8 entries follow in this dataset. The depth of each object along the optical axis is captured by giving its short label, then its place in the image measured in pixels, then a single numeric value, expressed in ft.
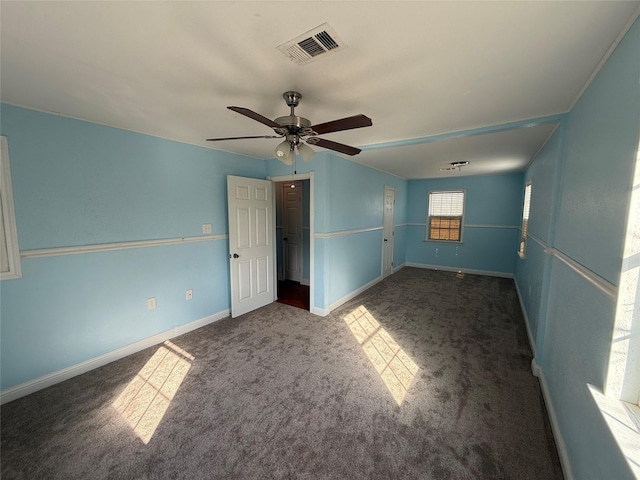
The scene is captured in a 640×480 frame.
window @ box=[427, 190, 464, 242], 19.89
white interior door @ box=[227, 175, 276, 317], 11.31
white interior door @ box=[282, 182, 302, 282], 16.52
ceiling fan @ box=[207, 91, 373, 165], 5.00
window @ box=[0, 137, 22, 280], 6.34
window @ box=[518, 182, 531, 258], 13.31
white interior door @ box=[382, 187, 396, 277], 17.51
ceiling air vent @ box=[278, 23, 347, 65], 3.92
